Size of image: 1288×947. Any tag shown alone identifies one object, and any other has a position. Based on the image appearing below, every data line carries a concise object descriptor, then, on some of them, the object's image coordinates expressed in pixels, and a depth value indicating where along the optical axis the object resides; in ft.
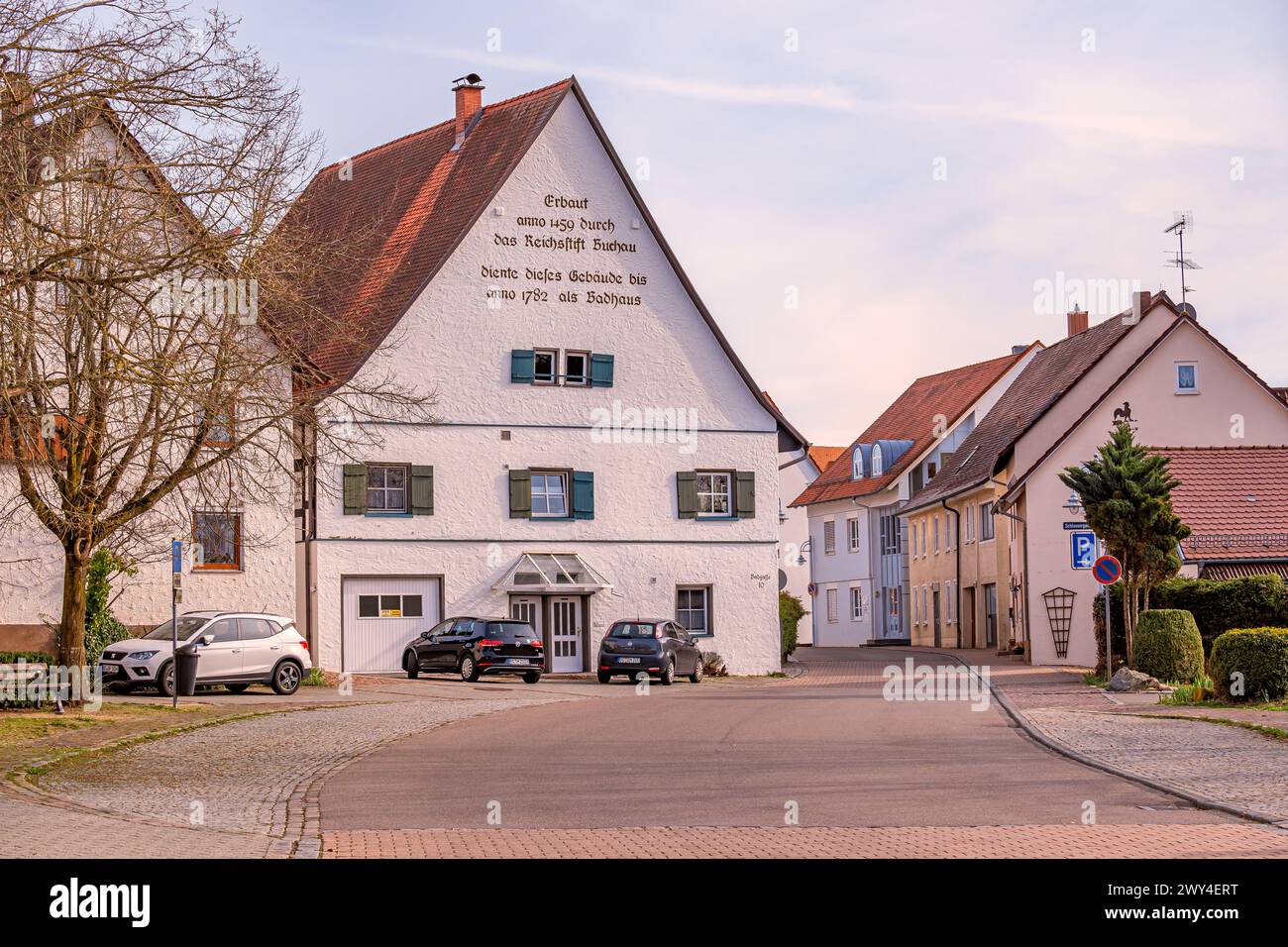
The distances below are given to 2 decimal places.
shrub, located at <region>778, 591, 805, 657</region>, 166.71
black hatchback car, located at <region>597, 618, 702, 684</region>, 123.75
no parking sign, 104.02
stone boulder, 103.86
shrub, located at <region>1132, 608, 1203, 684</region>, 107.55
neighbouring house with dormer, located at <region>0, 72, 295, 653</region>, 57.41
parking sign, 109.50
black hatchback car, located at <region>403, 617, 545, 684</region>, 121.80
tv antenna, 177.31
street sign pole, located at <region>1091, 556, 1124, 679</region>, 104.01
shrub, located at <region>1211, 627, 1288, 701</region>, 87.40
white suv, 102.12
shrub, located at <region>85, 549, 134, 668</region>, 112.06
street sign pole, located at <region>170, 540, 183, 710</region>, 84.48
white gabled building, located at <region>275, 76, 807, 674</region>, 132.67
